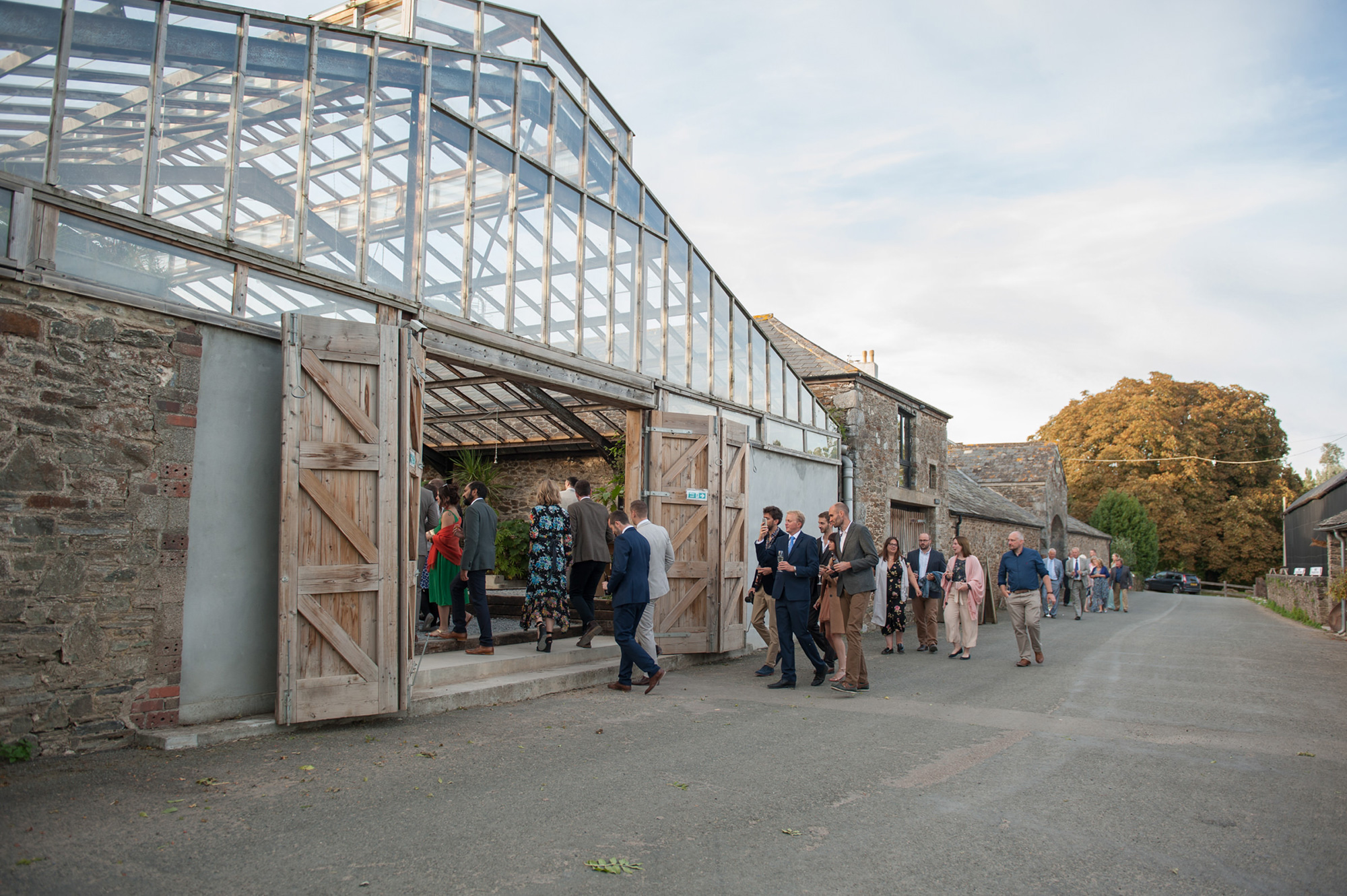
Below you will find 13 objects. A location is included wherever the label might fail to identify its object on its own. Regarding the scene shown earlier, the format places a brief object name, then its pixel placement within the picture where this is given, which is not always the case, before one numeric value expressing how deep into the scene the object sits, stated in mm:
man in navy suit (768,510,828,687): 8531
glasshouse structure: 5262
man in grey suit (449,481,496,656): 8422
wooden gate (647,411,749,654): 10164
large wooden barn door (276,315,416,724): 6012
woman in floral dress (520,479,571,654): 8914
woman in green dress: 9008
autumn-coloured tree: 43094
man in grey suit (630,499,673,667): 8273
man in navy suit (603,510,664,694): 7938
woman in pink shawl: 11711
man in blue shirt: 10727
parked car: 42312
